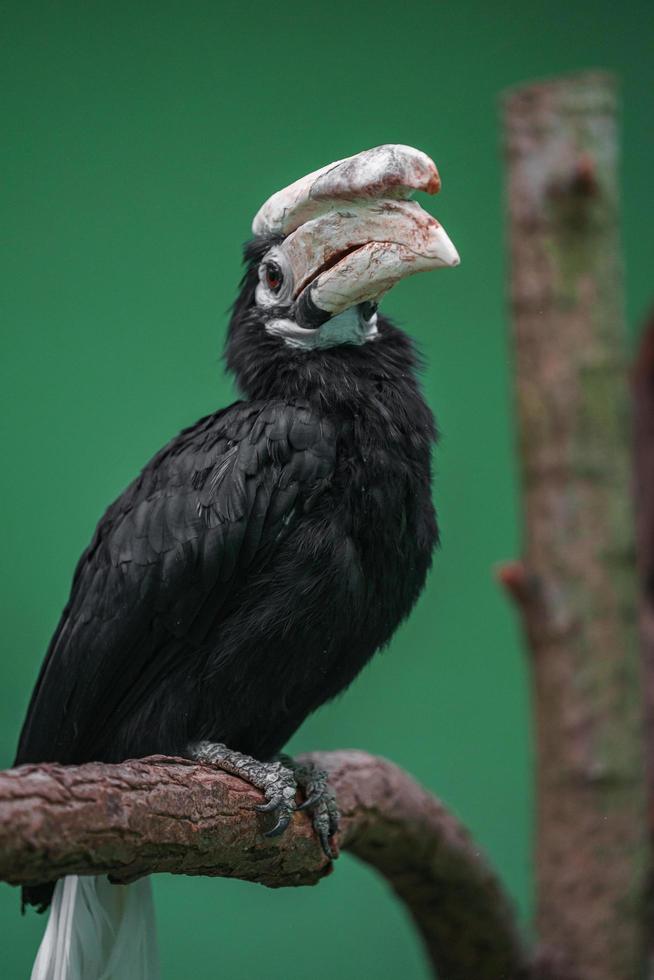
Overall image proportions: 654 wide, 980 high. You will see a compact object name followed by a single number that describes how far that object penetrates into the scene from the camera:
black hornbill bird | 5.51
